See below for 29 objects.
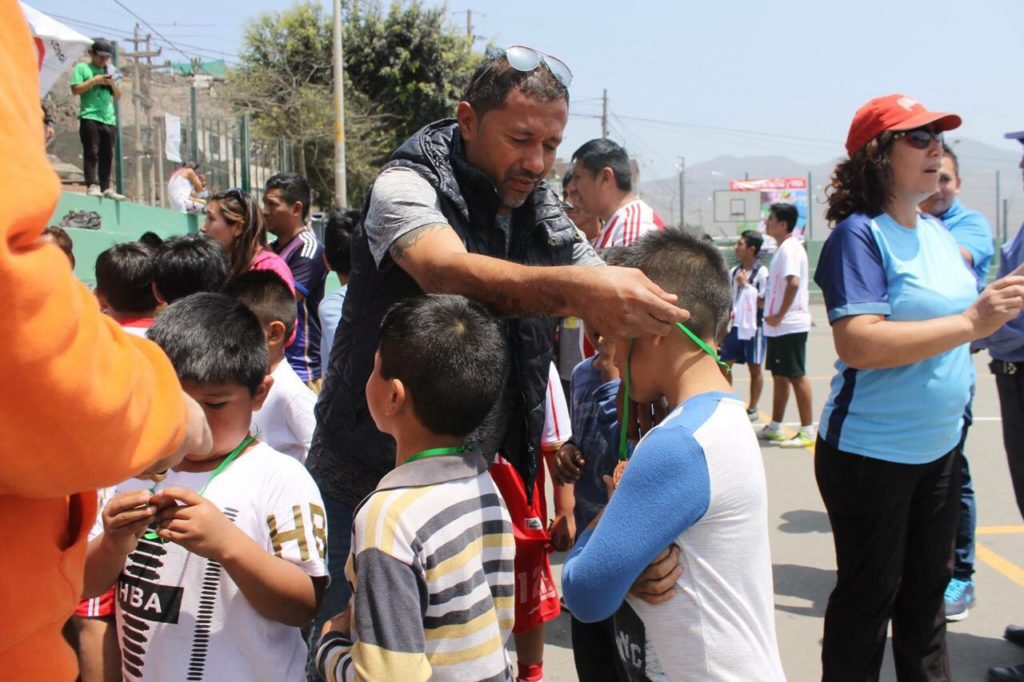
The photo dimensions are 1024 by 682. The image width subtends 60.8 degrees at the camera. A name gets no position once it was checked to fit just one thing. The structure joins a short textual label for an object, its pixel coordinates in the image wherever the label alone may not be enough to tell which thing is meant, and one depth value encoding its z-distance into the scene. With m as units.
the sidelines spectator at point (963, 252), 4.10
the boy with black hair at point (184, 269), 3.62
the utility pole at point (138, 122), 12.99
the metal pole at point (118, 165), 11.91
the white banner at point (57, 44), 7.48
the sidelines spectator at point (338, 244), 5.37
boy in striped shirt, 1.74
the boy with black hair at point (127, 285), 3.51
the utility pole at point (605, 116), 56.28
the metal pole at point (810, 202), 35.28
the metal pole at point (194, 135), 14.56
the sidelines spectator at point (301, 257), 5.46
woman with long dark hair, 4.79
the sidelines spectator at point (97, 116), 10.41
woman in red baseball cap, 2.83
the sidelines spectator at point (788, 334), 7.38
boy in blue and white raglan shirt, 1.76
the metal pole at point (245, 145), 17.00
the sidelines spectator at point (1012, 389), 3.45
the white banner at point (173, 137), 13.70
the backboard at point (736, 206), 57.00
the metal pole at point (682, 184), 46.24
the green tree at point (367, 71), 28.77
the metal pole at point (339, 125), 21.58
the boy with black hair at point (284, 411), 3.06
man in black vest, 1.97
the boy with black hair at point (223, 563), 1.95
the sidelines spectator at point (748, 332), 8.52
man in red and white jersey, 5.27
